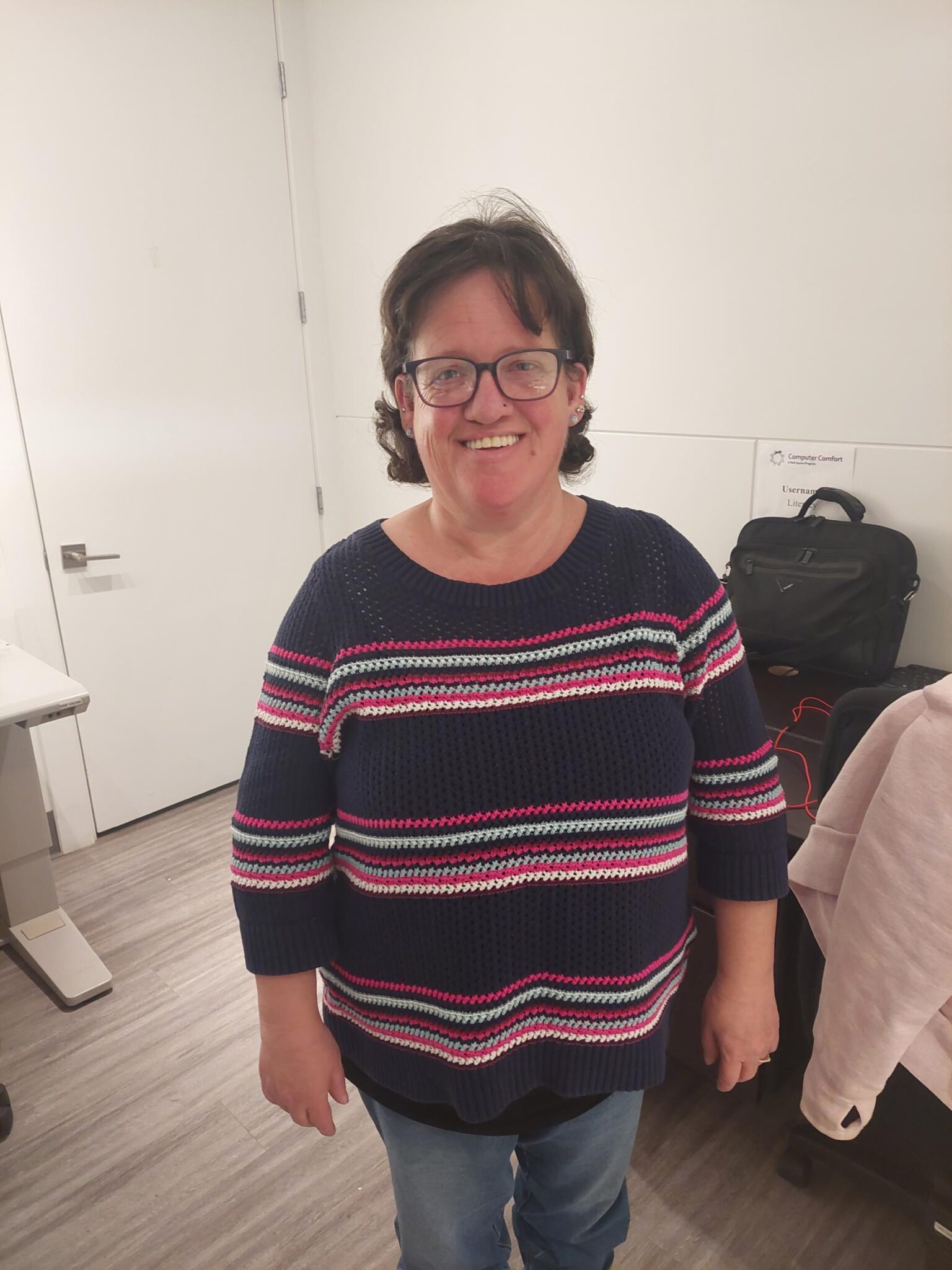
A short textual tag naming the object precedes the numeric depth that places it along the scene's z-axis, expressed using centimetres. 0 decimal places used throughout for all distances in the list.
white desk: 213
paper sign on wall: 182
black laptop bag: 168
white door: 243
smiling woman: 86
